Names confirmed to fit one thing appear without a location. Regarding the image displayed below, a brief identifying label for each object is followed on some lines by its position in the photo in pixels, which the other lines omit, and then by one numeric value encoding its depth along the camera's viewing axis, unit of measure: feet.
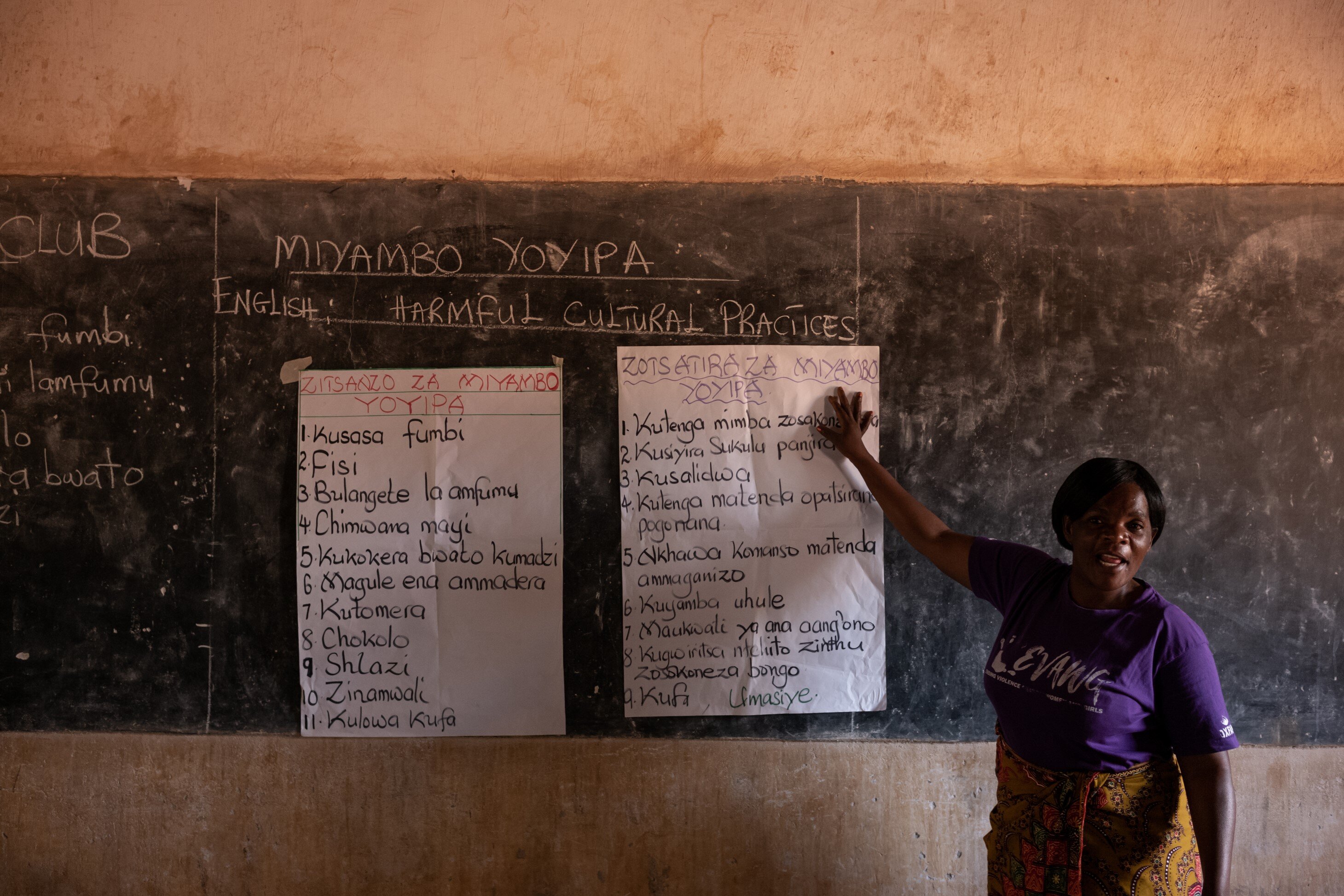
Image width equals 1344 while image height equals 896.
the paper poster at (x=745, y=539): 8.38
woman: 5.91
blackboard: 8.38
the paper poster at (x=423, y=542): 8.36
